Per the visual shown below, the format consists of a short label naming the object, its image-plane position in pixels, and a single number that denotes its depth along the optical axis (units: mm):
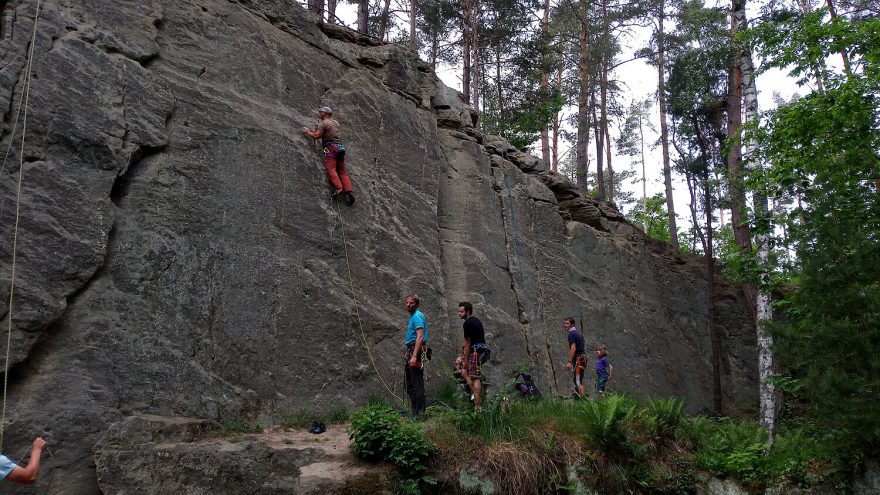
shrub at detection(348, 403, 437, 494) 7723
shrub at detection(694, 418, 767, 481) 9312
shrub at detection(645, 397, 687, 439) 9680
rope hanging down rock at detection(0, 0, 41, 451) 6790
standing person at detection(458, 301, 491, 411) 9500
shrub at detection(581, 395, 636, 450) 8898
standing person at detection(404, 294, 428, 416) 9258
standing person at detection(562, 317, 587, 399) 12438
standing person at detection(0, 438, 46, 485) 5258
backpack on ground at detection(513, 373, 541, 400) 10602
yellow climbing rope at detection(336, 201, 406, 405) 10560
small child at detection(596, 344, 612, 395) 13633
